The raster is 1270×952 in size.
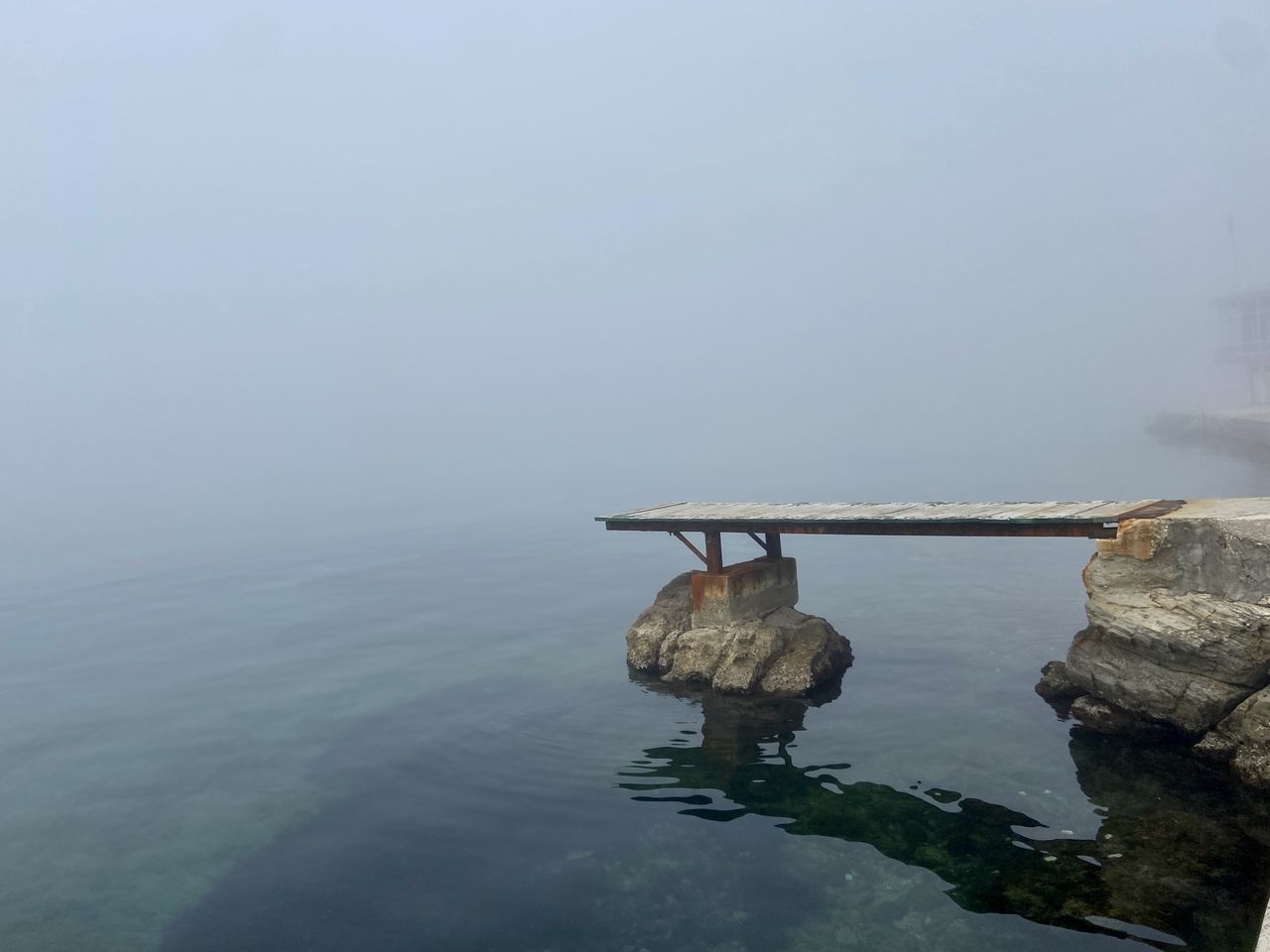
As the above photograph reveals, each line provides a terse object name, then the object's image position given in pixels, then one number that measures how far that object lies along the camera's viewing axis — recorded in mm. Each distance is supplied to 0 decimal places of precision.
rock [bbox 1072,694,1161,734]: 14993
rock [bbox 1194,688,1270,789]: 12492
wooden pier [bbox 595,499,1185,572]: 15258
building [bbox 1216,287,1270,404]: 86750
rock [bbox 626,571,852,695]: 19375
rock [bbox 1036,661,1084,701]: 17266
